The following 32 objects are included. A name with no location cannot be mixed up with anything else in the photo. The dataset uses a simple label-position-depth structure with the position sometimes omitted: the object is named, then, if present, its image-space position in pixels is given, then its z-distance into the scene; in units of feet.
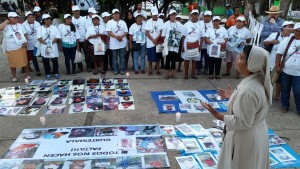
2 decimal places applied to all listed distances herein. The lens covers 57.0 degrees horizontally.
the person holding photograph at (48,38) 22.53
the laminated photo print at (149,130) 14.06
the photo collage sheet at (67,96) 17.52
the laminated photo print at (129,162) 11.28
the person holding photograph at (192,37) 22.25
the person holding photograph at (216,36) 22.20
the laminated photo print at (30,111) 16.75
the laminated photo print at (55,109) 16.97
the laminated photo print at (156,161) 11.41
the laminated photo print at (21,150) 11.95
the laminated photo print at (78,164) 11.18
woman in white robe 6.86
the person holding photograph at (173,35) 22.16
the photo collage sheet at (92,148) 11.47
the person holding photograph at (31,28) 23.39
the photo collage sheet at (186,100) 17.48
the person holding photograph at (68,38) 23.16
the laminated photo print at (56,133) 13.62
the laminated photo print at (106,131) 13.82
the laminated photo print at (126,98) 18.94
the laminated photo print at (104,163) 11.25
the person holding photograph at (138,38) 23.84
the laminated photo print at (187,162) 11.35
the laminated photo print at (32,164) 11.19
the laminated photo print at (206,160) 11.36
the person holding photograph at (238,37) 22.25
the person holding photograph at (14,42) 21.59
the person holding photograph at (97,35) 23.61
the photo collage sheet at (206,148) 11.59
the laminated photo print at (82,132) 13.73
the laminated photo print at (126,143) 12.65
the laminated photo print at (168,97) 19.17
